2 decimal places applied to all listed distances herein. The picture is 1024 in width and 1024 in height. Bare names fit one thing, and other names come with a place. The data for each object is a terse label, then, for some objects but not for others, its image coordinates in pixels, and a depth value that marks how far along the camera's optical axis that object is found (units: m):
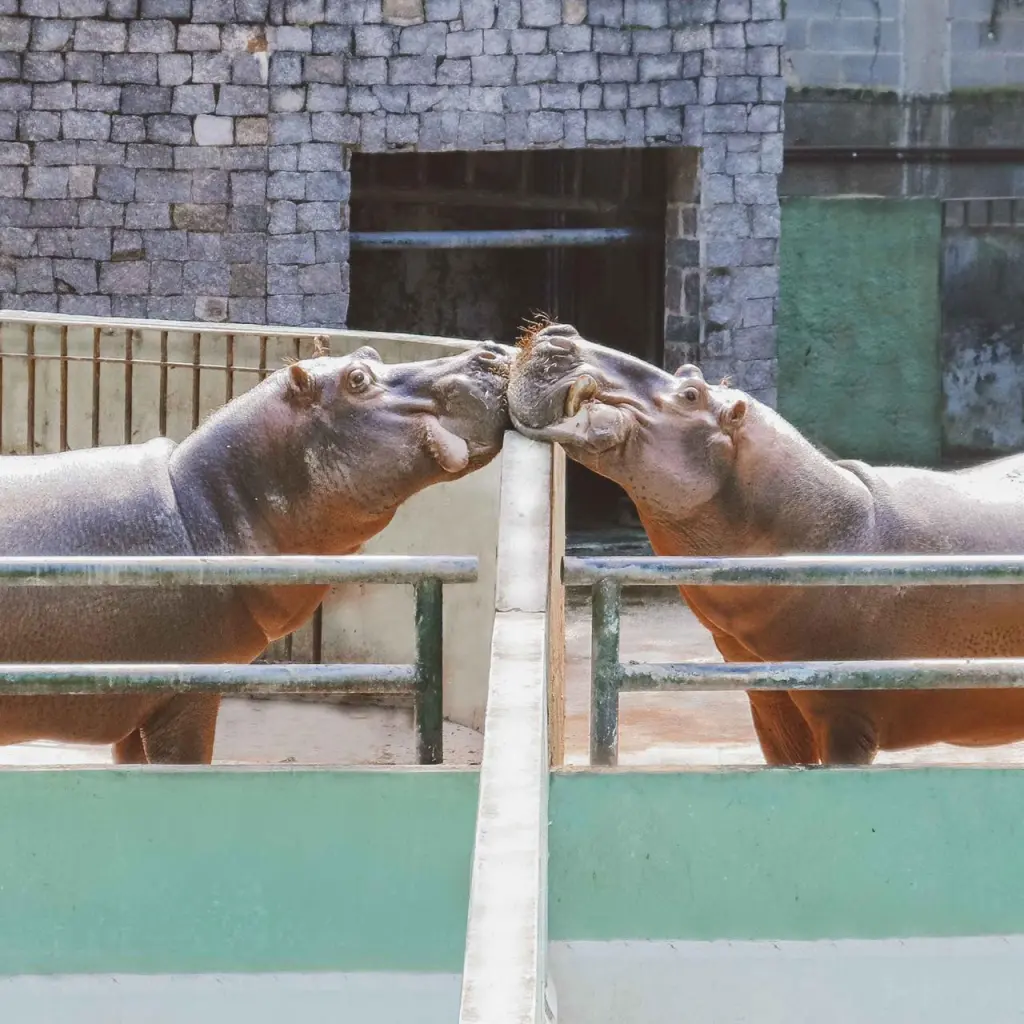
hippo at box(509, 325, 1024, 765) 7.72
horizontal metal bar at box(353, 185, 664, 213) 21.35
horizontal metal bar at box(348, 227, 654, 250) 20.39
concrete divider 3.51
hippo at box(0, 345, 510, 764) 7.78
